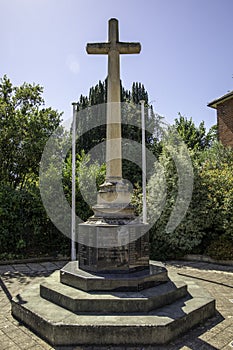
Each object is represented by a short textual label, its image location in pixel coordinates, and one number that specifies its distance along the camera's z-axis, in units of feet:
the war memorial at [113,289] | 11.02
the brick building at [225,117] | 50.11
